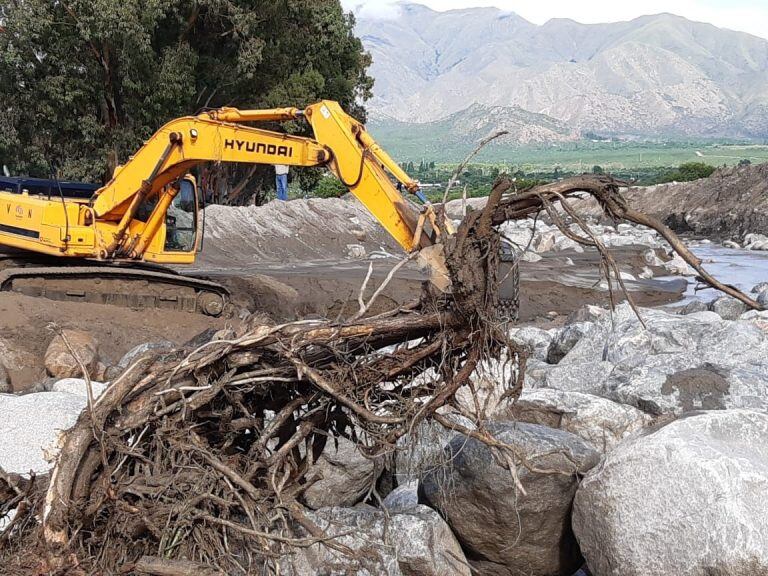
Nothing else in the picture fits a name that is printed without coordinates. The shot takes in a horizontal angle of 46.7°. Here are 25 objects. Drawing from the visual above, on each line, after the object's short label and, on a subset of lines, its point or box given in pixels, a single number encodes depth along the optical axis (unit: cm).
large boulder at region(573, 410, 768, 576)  450
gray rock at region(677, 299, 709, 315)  1634
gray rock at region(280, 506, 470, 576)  489
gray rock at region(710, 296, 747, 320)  1597
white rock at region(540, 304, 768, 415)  698
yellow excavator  1077
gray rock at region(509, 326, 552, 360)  1155
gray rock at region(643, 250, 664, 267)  2623
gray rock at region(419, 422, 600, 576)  525
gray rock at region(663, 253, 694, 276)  2484
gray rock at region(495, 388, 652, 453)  632
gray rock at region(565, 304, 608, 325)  1408
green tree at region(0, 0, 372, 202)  2355
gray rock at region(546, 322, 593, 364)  1076
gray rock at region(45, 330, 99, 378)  991
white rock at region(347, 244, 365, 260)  2574
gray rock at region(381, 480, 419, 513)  579
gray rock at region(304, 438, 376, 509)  577
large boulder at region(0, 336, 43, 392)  1020
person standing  3013
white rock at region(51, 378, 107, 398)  785
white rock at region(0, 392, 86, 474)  582
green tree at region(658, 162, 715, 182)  5605
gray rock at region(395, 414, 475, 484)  489
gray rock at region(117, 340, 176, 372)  881
